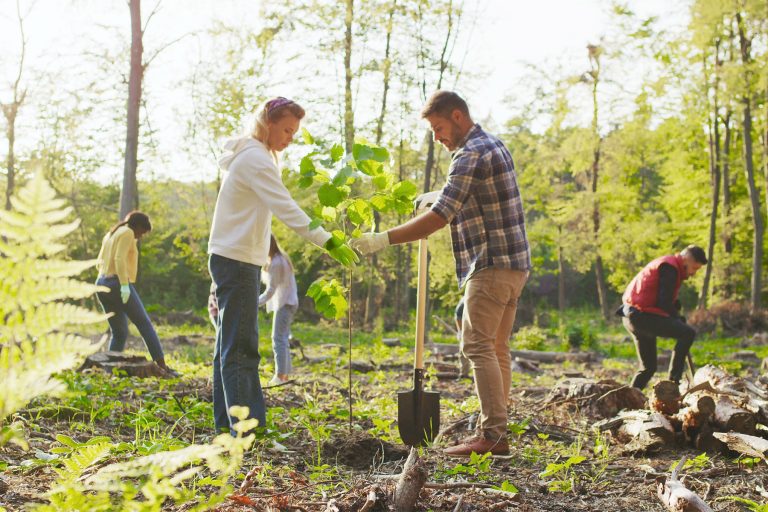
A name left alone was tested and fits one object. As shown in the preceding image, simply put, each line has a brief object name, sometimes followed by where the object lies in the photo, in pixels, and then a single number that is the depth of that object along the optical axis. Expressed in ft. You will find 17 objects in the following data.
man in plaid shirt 12.20
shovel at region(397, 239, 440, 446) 13.05
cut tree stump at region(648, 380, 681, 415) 14.93
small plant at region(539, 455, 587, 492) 10.30
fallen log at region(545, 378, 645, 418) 16.61
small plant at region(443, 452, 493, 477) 10.21
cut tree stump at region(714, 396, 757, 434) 12.94
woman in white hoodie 12.02
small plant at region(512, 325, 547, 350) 43.78
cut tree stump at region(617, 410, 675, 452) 13.10
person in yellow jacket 23.11
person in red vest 20.47
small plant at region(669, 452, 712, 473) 10.85
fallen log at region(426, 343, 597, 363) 37.81
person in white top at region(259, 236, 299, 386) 22.89
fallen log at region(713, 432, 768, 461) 11.35
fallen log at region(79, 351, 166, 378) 20.67
